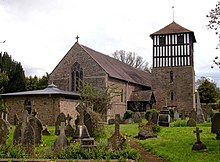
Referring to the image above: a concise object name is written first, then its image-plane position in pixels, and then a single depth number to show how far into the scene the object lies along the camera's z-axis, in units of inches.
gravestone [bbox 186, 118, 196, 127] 808.2
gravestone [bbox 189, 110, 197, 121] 892.6
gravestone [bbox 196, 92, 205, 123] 910.6
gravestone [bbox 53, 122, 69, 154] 391.6
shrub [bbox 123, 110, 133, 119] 1296.8
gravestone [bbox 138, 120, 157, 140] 575.4
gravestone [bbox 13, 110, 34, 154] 410.0
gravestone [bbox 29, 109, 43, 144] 542.9
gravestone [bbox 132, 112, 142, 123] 1057.6
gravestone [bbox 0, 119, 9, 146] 452.8
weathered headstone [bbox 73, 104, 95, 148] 496.2
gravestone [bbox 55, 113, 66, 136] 693.9
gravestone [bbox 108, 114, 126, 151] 406.3
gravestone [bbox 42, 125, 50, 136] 676.7
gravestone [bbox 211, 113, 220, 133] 580.3
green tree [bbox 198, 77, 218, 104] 1803.6
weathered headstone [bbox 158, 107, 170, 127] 807.0
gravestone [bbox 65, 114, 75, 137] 600.7
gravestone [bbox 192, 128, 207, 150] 429.1
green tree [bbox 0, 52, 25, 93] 1512.1
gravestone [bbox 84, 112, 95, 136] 591.5
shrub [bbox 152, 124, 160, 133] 647.3
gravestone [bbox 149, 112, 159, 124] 809.5
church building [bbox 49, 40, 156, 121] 1369.3
